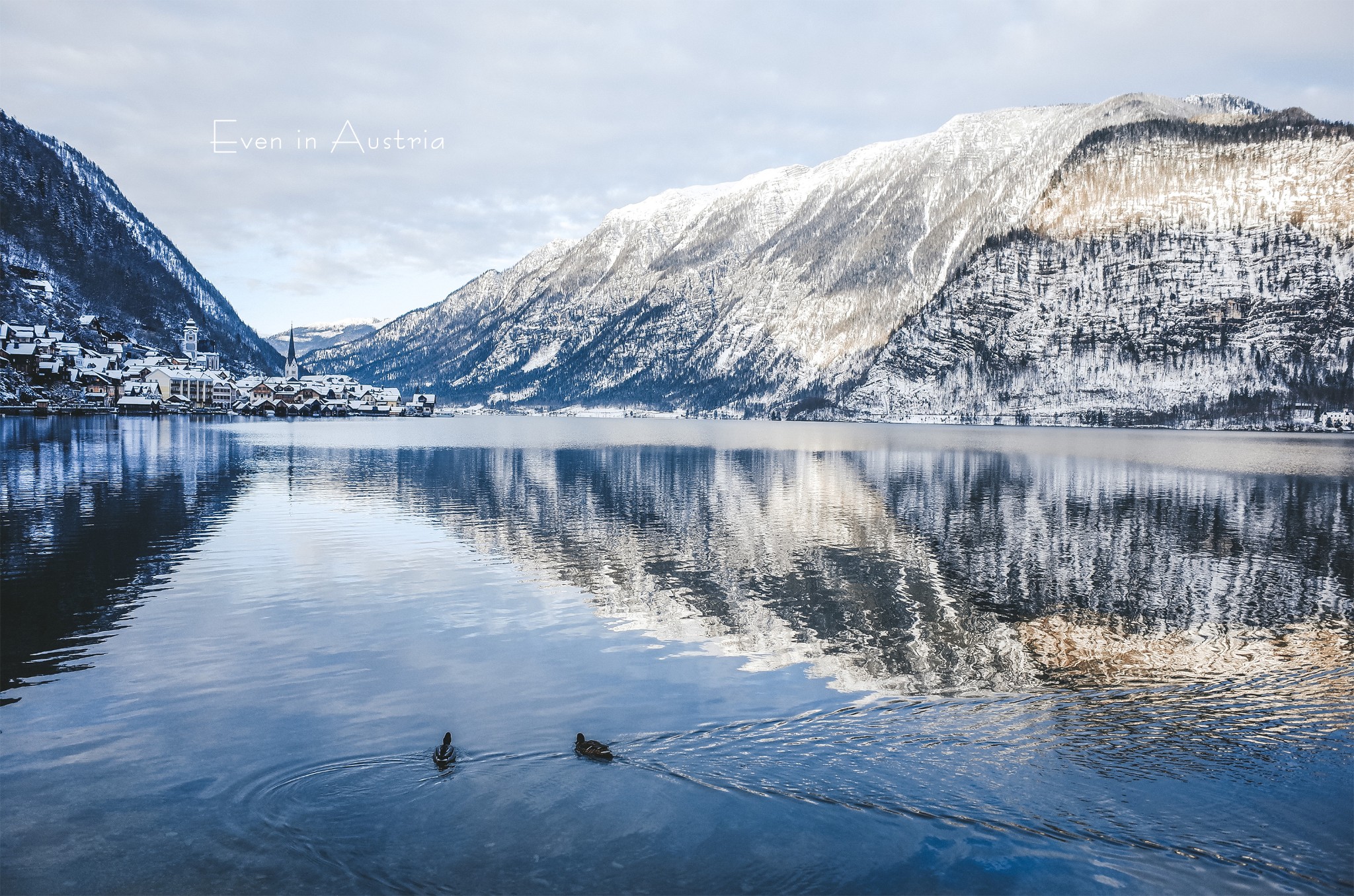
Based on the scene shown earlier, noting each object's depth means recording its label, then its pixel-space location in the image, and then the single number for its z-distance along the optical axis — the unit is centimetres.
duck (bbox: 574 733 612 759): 1694
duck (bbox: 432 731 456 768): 1645
